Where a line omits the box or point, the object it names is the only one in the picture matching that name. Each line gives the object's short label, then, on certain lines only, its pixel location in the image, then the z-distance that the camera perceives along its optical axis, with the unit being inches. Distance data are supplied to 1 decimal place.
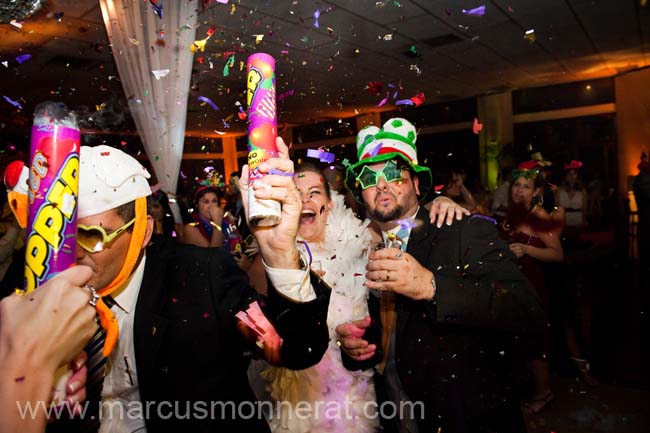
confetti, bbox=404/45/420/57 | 255.0
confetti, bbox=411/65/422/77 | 297.3
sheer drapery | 152.6
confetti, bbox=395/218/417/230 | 76.6
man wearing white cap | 49.3
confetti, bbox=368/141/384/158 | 85.6
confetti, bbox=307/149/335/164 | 80.0
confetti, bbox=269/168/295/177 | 41.4
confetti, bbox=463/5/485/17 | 207.0
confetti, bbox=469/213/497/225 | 72.0
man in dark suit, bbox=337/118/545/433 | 56.6
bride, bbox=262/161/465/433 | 79.2
